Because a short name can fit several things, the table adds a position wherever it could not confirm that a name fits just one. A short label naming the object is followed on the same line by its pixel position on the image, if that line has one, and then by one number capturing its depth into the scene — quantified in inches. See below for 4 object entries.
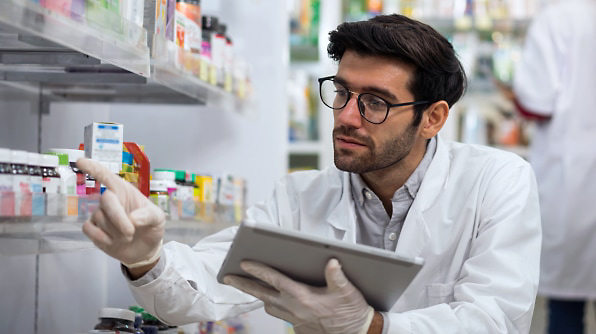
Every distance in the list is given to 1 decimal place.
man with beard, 61.9
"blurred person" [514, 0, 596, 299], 153.9
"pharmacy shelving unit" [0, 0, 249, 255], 49.1
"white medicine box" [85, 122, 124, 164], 62.1
